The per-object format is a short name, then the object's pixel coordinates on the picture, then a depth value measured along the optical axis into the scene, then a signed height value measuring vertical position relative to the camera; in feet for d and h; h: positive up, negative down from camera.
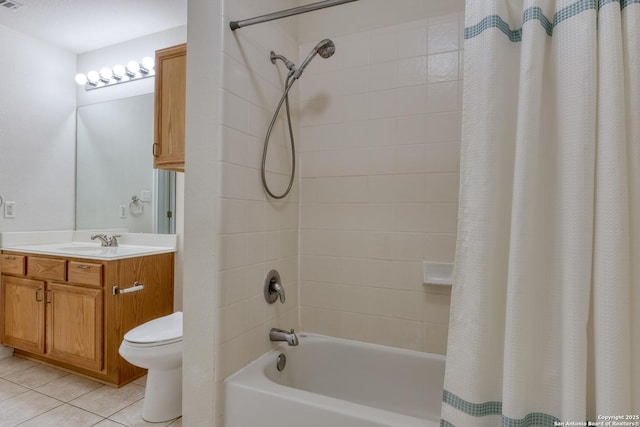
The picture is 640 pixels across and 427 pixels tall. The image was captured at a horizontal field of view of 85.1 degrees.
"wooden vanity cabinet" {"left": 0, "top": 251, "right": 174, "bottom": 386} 7.21 -2.31
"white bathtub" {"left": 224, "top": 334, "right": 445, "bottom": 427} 3.89 -2.43
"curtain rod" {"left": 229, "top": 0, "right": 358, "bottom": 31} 4.19 +2.32
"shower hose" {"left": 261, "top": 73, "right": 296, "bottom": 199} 5.01 +0.95
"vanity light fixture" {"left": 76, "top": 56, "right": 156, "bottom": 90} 9.16 +3.60
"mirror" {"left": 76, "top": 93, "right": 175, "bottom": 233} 9.11 +0.86
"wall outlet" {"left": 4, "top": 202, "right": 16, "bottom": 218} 8.99 -0.19
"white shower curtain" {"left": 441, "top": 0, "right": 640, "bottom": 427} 2.58 -0.06
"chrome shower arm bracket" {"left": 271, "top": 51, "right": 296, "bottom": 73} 5.14 +2.15
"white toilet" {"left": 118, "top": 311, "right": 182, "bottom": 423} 6.01 -2.81
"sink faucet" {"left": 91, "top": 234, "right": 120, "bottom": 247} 8.97 -0.95
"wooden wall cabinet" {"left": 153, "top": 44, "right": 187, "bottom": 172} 6.89 +1.97
